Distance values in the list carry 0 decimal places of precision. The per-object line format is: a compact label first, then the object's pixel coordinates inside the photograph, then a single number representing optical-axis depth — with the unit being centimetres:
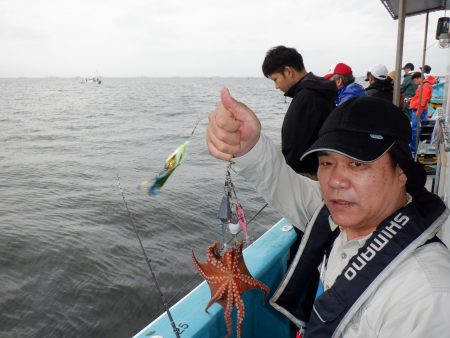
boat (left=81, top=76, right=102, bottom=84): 17719
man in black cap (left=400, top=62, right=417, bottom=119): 1143
